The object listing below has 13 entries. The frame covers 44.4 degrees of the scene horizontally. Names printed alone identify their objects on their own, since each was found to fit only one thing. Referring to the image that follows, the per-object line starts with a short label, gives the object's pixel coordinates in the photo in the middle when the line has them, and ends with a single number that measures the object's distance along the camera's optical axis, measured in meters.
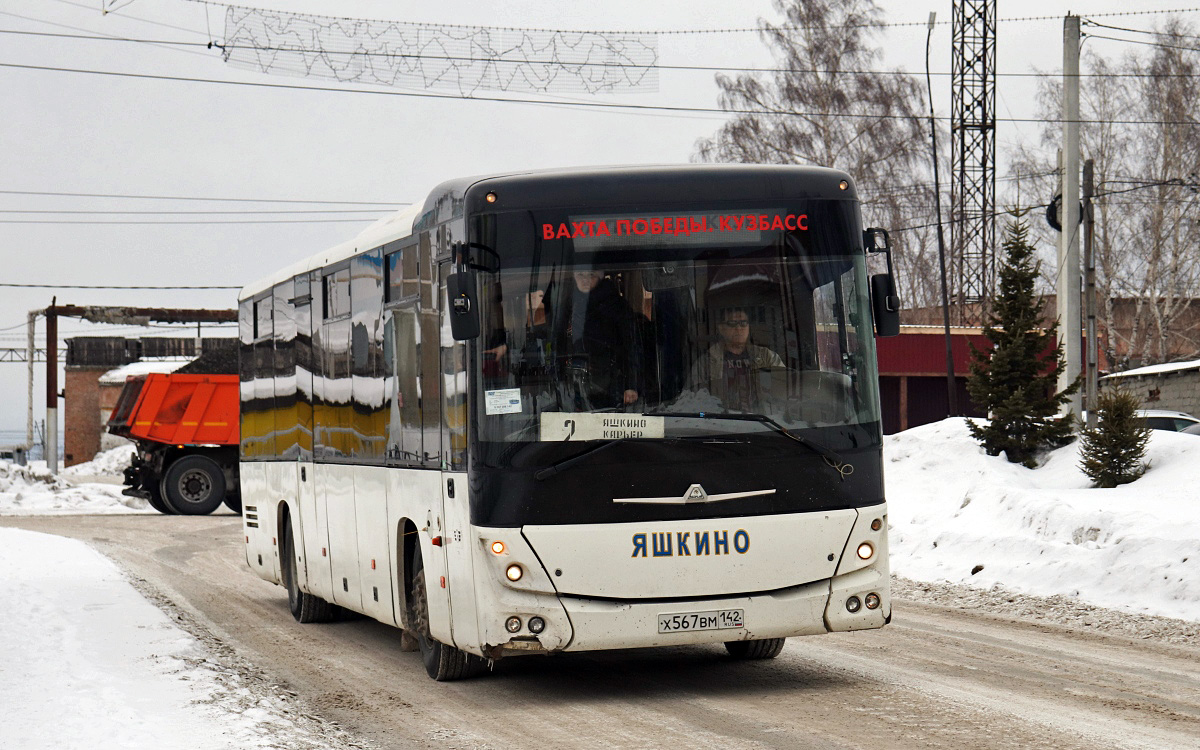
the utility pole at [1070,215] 24.20
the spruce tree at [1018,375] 20.72
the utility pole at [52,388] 46.31
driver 8.20
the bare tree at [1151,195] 52.41
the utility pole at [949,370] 41.75
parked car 33.75
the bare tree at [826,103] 51.34
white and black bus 8.05
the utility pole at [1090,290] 25.45
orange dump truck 32.44
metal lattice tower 53.66
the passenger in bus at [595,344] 8.12
